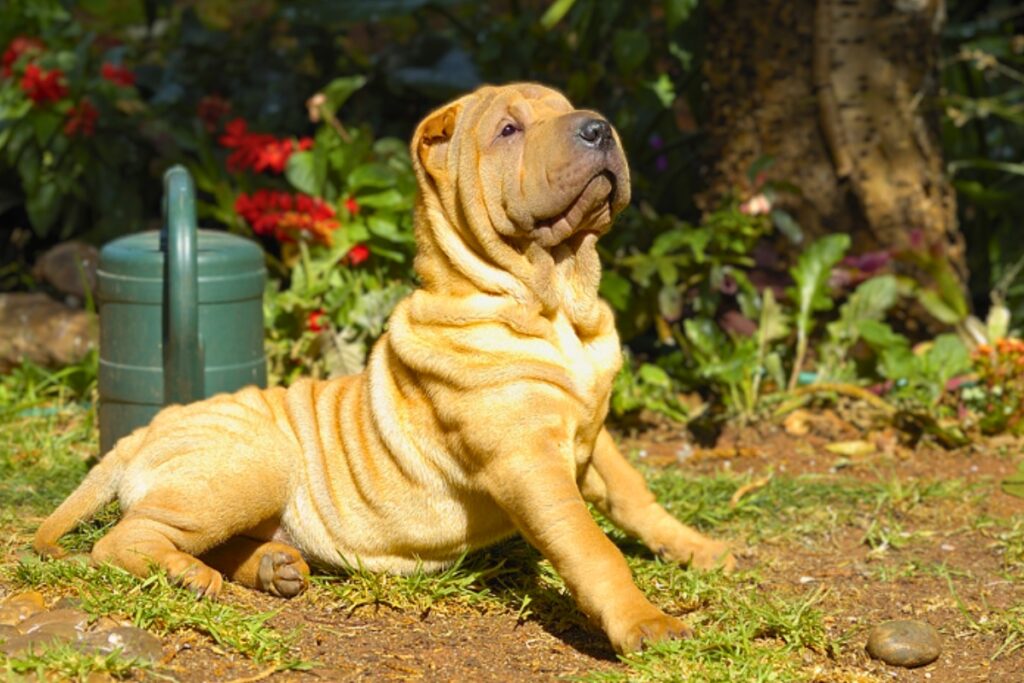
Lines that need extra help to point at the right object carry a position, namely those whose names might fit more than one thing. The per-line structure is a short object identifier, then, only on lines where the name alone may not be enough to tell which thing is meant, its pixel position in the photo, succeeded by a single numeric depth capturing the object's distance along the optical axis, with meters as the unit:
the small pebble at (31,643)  3.60
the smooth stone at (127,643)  3.64
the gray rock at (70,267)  7.17
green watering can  5.26
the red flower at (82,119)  7.26
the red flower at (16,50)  7.39
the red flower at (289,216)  6.38
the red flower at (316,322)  6.24
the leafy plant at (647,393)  6.12
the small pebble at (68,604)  3.91
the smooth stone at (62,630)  3.71
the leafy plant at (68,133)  7.25
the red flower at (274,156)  6.68
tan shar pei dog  3.82
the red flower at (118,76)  7.43
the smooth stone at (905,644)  3.91
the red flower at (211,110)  7.61
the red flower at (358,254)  6.39
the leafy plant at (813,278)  6.27
